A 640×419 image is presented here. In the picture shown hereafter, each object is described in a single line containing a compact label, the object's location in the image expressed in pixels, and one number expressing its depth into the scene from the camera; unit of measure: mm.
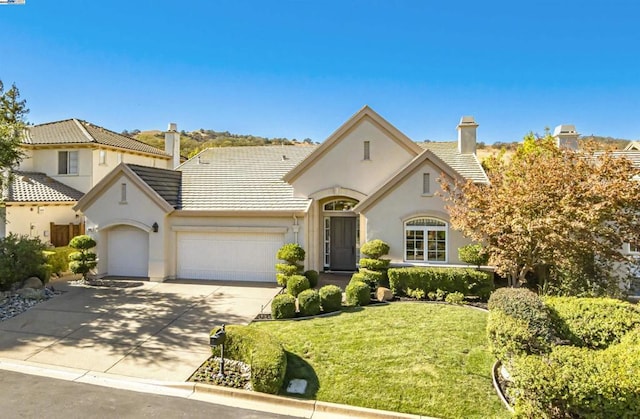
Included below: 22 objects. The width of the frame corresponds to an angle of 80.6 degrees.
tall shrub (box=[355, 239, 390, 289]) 14812
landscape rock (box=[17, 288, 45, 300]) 14156
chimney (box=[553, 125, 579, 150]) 19109
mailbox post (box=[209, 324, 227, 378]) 8289
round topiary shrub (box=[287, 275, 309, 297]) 13539
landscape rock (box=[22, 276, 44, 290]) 15273
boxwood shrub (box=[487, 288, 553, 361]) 7535
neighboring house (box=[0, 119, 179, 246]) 21062
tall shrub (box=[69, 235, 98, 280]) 16922
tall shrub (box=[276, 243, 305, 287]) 15852
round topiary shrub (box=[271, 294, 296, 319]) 11875
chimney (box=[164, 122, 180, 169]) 29038
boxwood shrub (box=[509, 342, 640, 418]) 5660
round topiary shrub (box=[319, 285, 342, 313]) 12453
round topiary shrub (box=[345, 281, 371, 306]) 13227
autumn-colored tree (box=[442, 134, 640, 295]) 11352
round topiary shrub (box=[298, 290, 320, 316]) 12102
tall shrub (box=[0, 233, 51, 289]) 14867
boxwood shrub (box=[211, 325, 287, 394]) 7633
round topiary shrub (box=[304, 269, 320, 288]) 15859
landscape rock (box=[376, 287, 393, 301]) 13953
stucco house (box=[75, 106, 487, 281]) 17469
